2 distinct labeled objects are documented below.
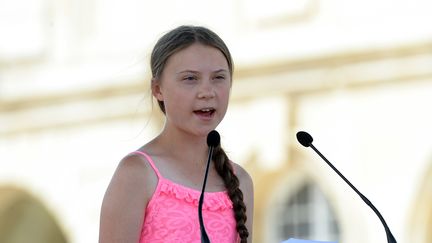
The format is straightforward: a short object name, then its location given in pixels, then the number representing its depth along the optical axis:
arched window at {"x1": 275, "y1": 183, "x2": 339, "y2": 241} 24.84
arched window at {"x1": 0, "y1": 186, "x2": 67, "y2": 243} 28.90
